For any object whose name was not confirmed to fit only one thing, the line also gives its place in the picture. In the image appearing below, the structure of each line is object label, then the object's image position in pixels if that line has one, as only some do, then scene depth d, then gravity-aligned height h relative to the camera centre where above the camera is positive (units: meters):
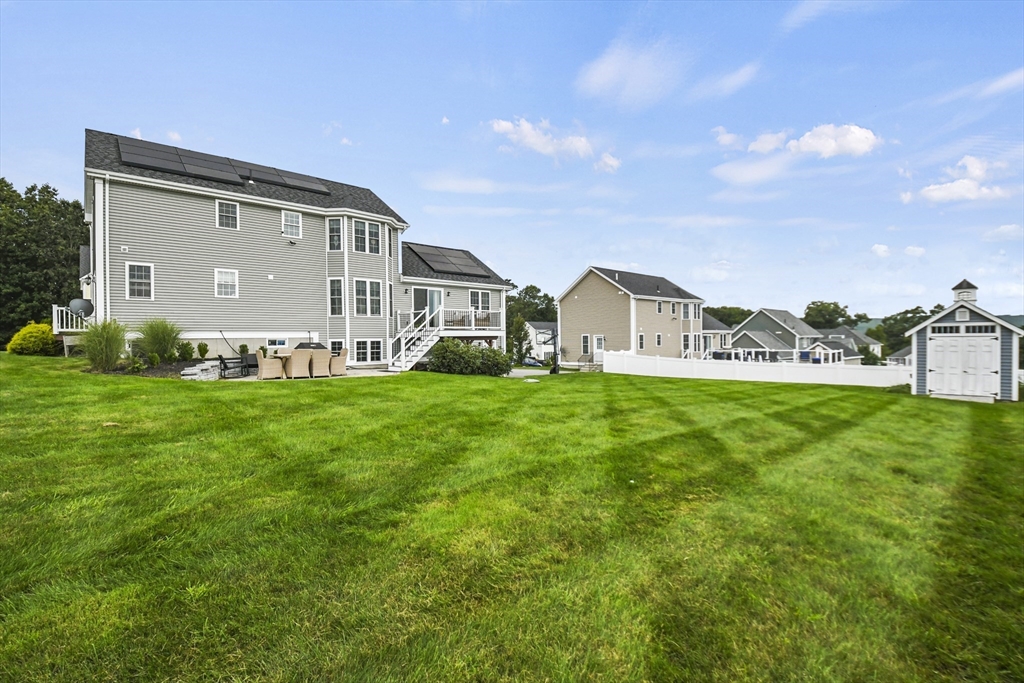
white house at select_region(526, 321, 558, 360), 50.12 +0.02
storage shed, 16.11 -0.78
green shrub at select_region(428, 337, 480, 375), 17.14 -0.80
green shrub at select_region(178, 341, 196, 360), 14.06 -0.32
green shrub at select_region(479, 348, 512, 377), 17.80 -0.99
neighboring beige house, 33.78 +1.50
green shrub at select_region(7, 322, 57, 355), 15.75 +0.01
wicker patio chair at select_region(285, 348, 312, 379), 13.42 -0.73
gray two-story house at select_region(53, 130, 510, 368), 15.02 +3.07
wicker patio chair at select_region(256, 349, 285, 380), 12.94 -0.83
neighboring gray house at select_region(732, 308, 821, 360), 40.43 +0.05
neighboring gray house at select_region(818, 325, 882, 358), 50.19 -0.55
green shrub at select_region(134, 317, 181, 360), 13.41 +0.06
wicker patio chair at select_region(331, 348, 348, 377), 14.59 -0.81
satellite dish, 15.60 +1.17
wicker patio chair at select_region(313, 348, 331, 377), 14.12 -0.75
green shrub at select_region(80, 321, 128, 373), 11.27 -0.09
